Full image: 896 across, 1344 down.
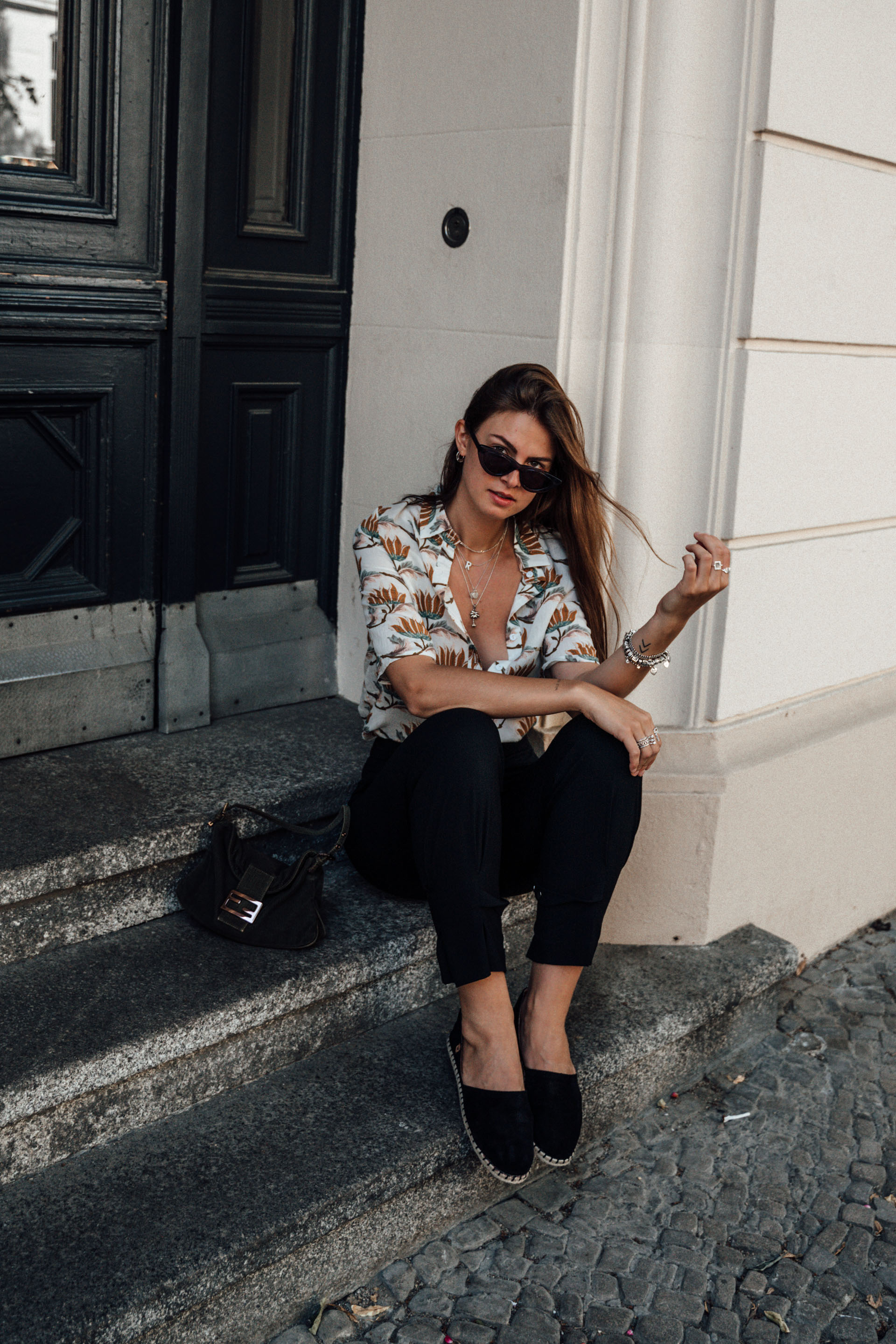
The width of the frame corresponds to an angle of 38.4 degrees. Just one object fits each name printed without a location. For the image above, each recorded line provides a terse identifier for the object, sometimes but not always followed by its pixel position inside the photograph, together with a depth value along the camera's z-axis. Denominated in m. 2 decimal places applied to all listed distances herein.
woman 2.62
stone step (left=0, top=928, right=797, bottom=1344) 2.12
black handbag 2.86
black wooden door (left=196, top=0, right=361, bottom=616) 3.38
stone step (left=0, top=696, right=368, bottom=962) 2.78
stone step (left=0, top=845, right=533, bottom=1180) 2.41
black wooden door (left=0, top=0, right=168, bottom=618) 3.04
